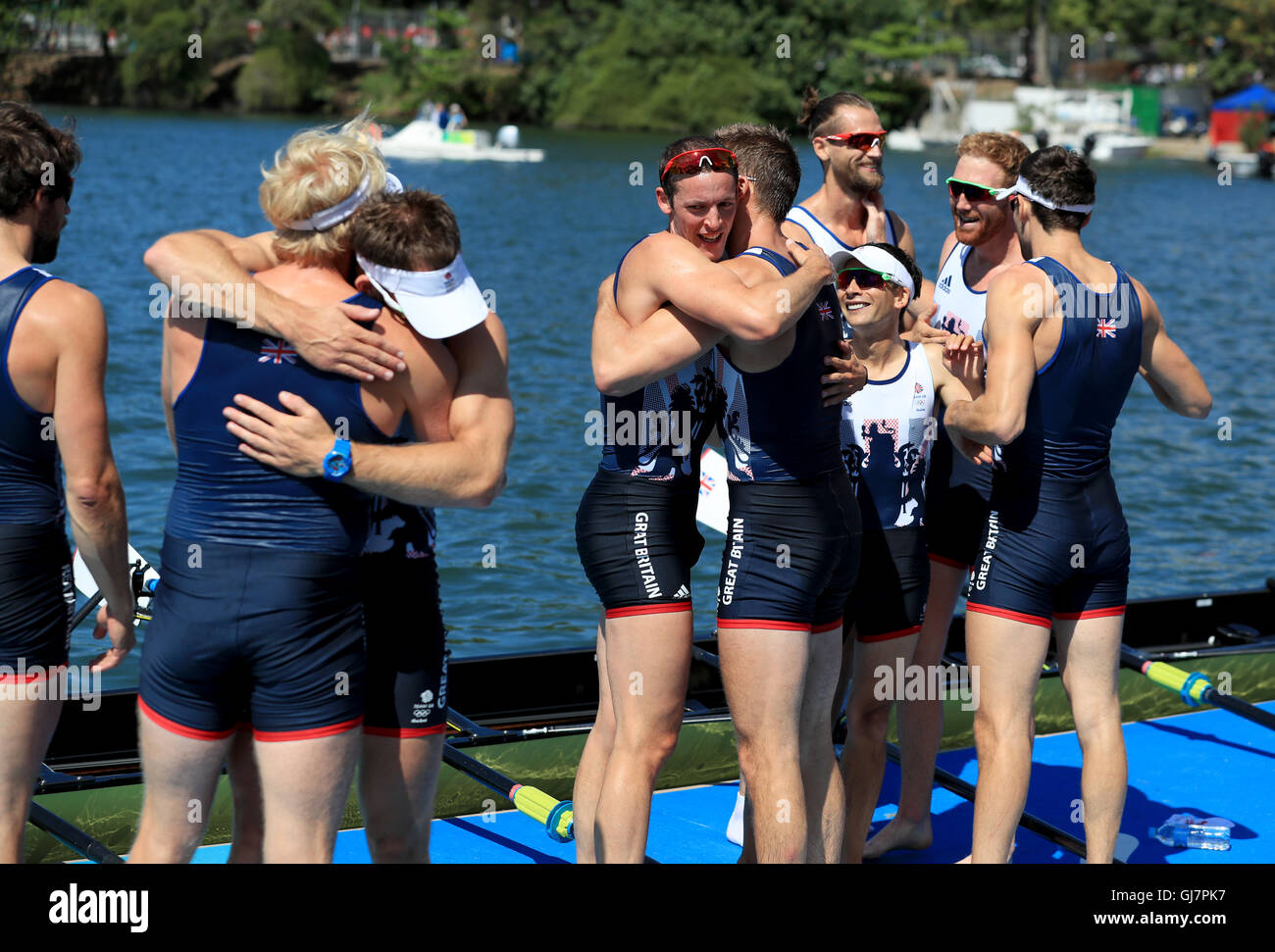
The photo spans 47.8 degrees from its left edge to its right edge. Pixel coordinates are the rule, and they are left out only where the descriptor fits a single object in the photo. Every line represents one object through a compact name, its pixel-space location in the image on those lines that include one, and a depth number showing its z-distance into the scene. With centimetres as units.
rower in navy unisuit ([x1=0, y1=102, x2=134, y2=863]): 323
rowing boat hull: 487
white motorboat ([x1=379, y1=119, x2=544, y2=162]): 4572
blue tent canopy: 5381
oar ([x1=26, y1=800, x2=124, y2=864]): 409
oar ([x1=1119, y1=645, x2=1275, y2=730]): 527
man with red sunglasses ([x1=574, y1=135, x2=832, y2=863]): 371
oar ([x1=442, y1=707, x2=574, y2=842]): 430
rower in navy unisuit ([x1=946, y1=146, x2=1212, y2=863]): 403
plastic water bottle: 510
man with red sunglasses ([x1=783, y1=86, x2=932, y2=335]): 500
